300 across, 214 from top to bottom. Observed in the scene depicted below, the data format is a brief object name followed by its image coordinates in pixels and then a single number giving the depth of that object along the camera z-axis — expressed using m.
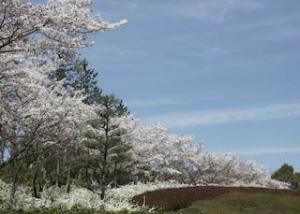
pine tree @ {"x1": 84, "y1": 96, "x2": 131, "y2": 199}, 26.72
